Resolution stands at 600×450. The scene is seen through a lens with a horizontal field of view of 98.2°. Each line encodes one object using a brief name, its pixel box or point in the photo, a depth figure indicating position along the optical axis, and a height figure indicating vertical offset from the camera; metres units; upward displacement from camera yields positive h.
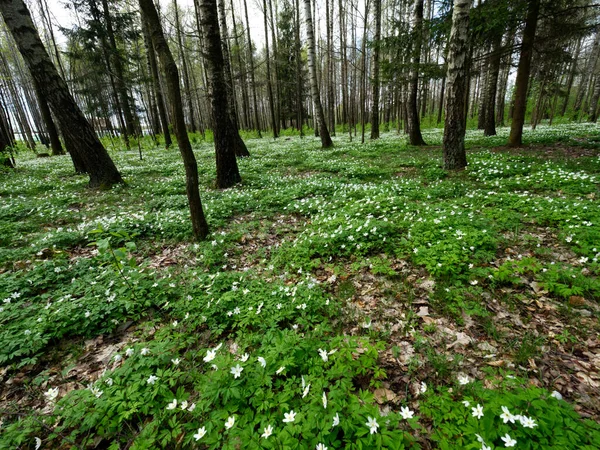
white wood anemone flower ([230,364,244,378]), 2.36 -1.99
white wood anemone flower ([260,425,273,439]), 1.92 -2.07
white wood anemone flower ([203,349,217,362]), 2.50 -1.95
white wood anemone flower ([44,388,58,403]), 2.41 -2.37
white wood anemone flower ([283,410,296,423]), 2.01 -2.07
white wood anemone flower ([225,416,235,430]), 2.02 -2.09
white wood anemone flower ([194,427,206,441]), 1.98 -2.10
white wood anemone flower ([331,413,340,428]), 1.90 -2.00
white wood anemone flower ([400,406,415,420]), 2.01 -2.10
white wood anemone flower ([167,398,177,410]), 2.26 -2.16
